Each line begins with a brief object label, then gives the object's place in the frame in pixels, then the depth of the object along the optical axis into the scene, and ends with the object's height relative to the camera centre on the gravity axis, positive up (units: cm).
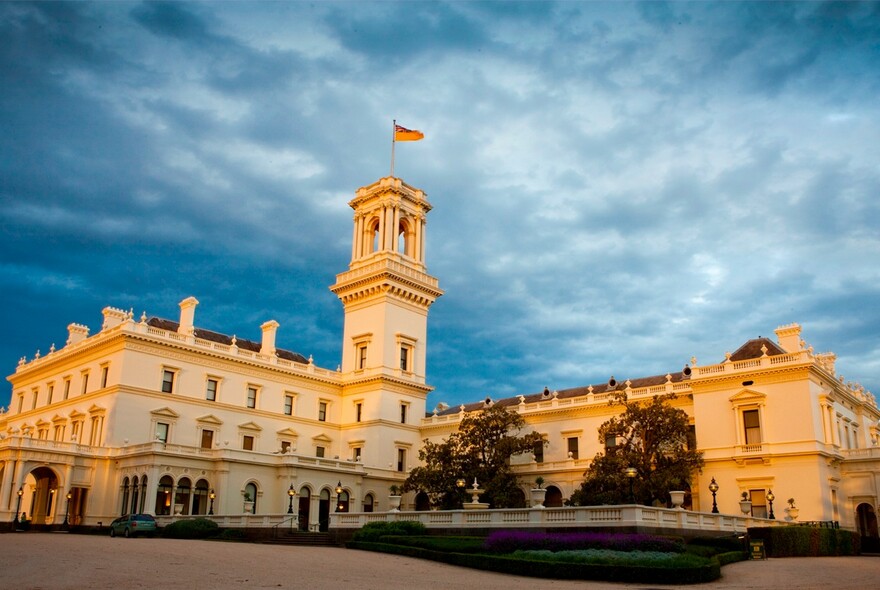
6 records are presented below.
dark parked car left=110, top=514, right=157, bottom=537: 3838 -136
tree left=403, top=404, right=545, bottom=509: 4959 +283
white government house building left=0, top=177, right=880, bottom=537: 4644 +573
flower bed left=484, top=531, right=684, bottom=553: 2431 -112
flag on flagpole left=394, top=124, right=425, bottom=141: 6312 +2905
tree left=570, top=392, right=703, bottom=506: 4397 +281
